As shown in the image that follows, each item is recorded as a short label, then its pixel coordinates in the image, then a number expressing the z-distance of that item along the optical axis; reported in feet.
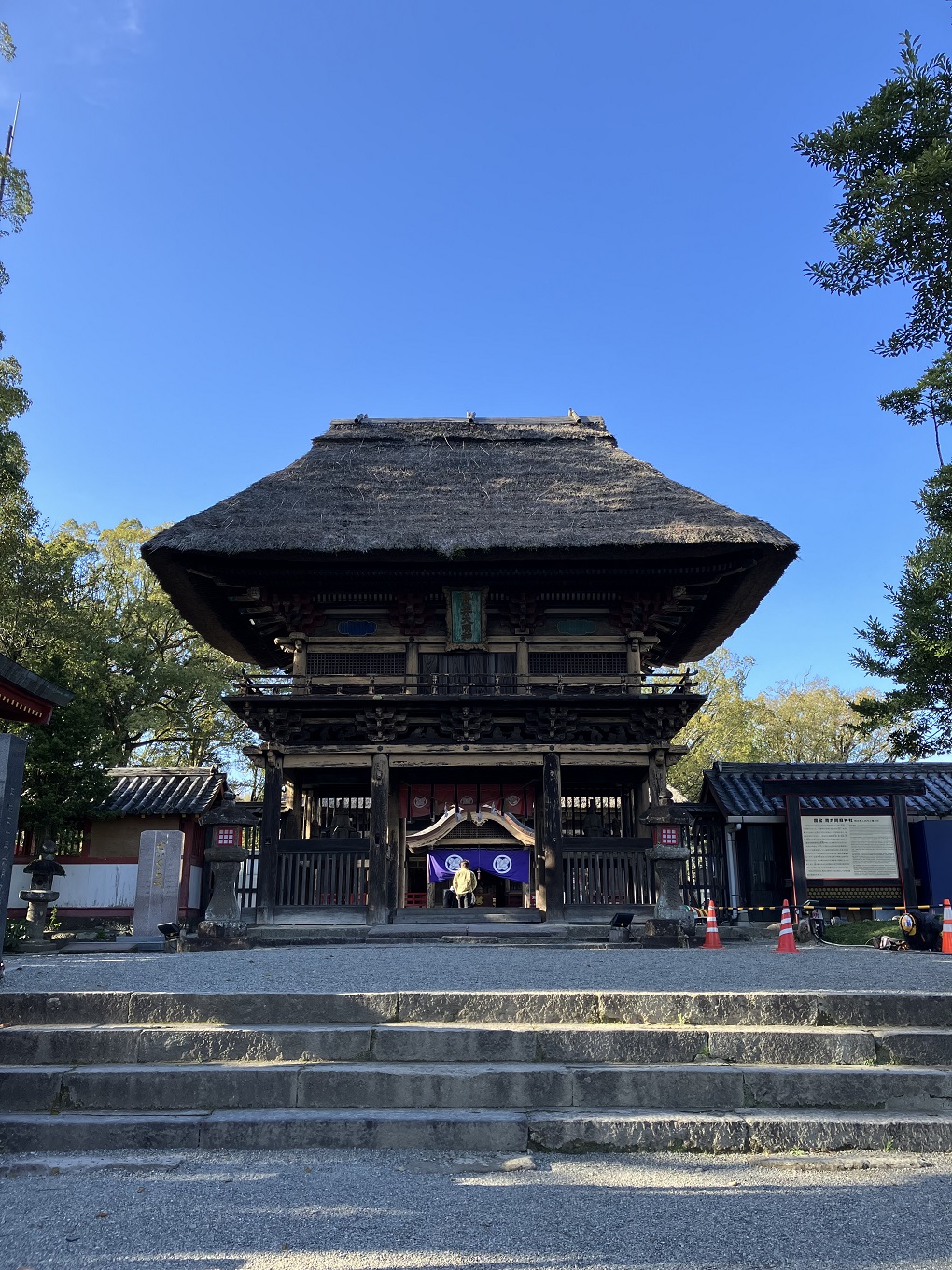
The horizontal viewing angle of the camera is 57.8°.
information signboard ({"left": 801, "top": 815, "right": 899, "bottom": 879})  43.70
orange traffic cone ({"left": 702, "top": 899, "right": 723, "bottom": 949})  33.58
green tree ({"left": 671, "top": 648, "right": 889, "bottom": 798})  87.56
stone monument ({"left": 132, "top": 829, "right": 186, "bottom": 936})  47.96
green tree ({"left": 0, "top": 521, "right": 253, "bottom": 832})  63.93
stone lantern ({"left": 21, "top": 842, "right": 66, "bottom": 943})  42.93
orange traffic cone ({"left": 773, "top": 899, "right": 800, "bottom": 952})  31.94
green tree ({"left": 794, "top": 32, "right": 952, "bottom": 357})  25.30
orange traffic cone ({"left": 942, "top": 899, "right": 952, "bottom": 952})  31.35
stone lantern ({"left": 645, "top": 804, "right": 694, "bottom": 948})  34.53
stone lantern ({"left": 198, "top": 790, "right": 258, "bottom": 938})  34.86
